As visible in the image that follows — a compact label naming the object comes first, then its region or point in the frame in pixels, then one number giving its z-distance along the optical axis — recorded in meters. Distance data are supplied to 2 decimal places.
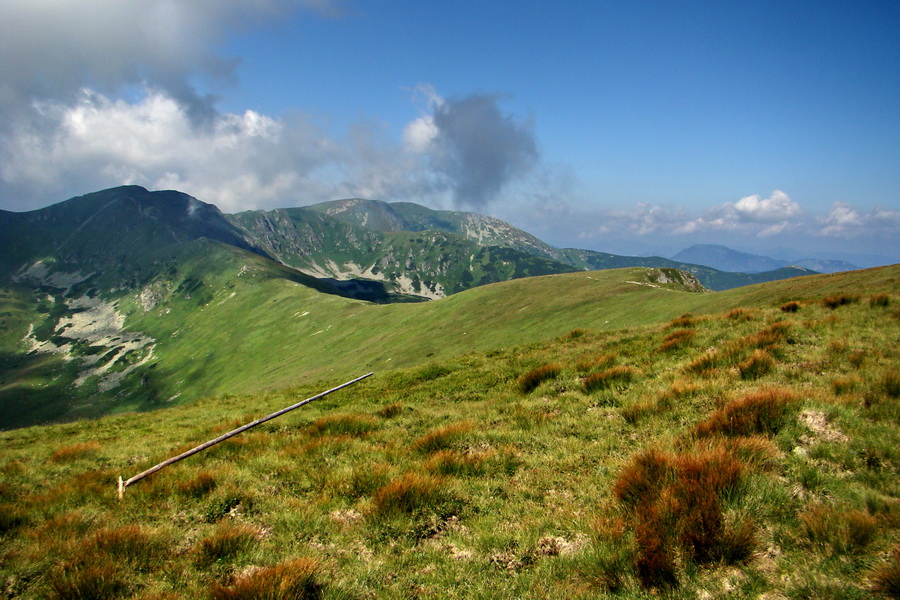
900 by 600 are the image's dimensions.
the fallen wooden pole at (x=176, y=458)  8.52
